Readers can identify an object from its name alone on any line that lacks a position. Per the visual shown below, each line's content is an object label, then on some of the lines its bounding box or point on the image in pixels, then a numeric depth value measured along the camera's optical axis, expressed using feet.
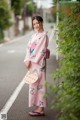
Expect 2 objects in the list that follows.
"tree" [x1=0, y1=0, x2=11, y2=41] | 133.96
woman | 26.07
